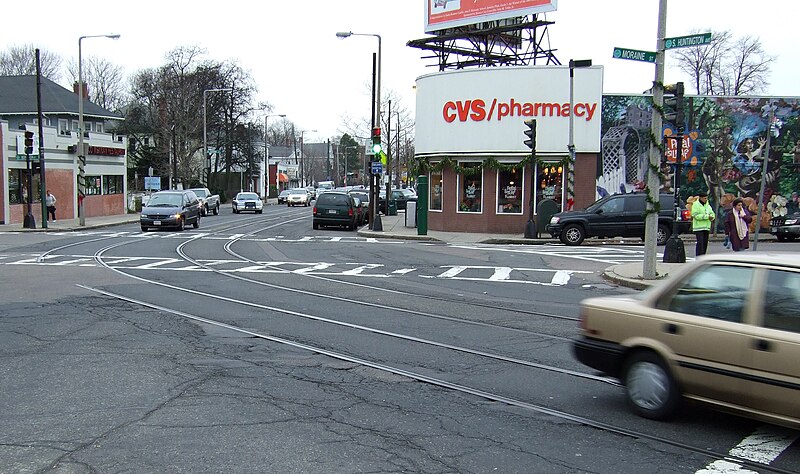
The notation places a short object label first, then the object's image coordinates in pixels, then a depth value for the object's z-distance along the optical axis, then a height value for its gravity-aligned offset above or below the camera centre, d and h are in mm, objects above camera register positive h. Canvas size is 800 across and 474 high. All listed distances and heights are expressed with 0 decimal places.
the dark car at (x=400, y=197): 51016 -1021
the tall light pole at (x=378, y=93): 32287 +4157
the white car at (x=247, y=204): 55562 -1672
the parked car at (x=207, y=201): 50656 -1375
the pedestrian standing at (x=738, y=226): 19031 -1092
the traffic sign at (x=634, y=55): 14035 +2476
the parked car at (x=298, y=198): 69250 -1512
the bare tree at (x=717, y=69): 67375 +10662
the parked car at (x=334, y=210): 34250 -1290
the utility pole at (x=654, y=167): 15023 +345
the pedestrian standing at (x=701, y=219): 18719 -891
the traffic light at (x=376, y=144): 31375 +1628
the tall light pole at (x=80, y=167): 35906 +684
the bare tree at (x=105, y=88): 89812 +11393
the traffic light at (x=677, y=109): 17531 +1826
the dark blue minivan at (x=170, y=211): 32344 -1306
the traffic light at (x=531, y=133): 26344 +1780
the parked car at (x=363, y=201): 38094 -1031
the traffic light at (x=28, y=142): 32812 +1716
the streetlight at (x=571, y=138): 26359 +1737
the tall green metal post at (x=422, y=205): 29266 -897
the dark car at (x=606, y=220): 26125 -1300
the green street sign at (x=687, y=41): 13781 +2722
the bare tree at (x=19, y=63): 82375 +13226
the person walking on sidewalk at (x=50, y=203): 37250 -1117
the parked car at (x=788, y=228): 27578 -1629
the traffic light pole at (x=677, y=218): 17812 -827
